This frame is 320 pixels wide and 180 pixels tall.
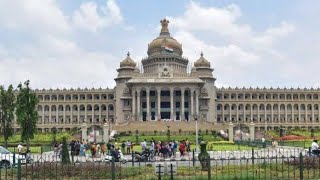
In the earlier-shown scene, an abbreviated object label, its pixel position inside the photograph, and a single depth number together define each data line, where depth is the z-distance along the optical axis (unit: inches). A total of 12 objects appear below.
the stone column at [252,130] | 2770.2
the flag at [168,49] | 4402.8
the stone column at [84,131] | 2716.5
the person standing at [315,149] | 1172.9
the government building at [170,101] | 4025.6
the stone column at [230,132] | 2674.2
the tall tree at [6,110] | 1955.0
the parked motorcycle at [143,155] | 1224.7
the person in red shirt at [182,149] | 1508.6
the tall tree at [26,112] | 1861.5
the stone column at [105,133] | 2655.0
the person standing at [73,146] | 1577.3
